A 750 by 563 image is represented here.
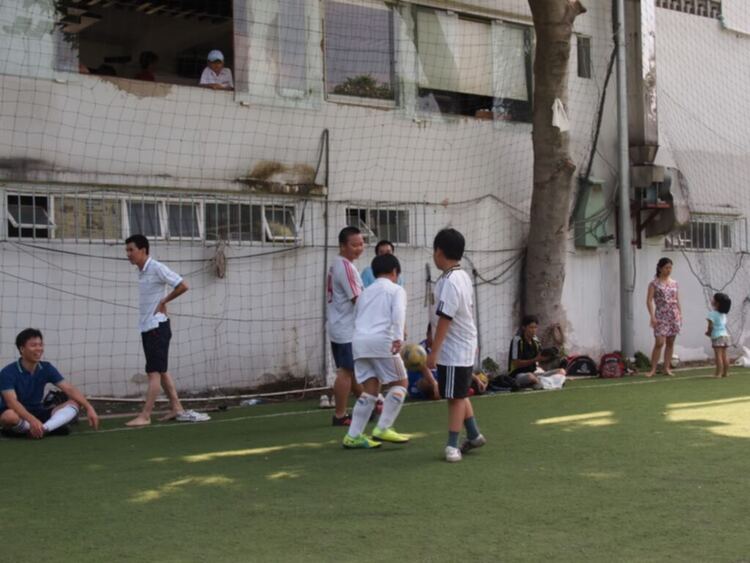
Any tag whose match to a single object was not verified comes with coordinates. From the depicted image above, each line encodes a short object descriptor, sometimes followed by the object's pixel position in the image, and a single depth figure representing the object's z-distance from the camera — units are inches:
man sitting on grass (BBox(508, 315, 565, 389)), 510.5
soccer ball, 435.2
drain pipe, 629.9
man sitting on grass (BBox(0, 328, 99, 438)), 345.1
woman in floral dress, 578.9
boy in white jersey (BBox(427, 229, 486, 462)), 280.5
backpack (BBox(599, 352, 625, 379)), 583.2
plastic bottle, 471.0
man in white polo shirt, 384.5
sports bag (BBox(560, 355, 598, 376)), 589.3
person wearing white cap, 502.6
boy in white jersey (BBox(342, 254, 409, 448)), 304.0
